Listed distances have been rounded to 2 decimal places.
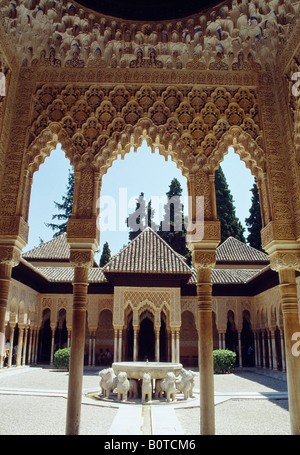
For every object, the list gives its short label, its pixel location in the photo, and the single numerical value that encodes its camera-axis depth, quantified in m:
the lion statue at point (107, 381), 8.88
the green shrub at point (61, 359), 15.75
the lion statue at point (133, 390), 8.73
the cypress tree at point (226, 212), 30.52
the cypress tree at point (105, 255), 30.98
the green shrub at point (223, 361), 15.62
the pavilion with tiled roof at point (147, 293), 16.25
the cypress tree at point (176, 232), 29.45
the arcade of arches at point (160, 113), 4.76
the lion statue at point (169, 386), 8.43
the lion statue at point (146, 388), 8.28
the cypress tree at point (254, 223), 29.03
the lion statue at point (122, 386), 8.39
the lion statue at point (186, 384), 8.90
